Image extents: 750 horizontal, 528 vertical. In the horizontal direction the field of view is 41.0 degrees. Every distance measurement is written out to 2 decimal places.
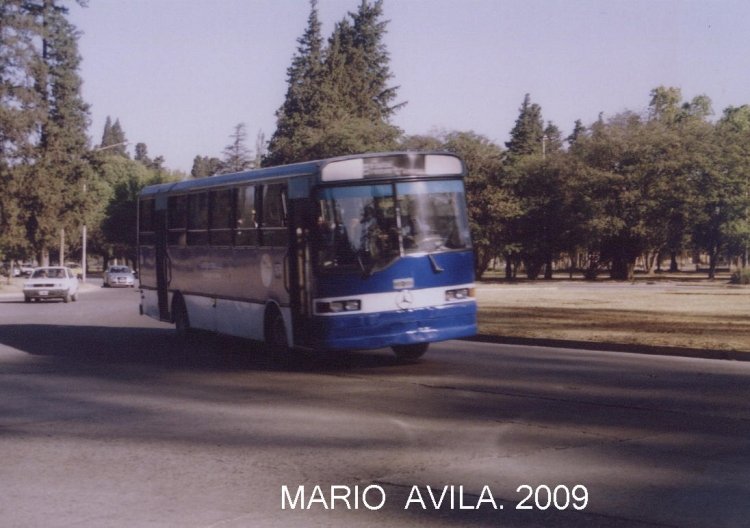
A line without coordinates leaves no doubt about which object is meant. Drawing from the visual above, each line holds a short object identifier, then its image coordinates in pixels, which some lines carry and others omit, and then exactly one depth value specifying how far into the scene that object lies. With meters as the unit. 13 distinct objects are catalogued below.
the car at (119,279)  66.19
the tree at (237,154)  145.12
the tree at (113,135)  173.75
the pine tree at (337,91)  73.38
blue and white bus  14.47
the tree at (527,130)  99.19
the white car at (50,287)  41.66
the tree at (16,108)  56.41
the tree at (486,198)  70.69
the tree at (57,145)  59.34
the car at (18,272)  102.38
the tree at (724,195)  65.75
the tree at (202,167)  188.90
